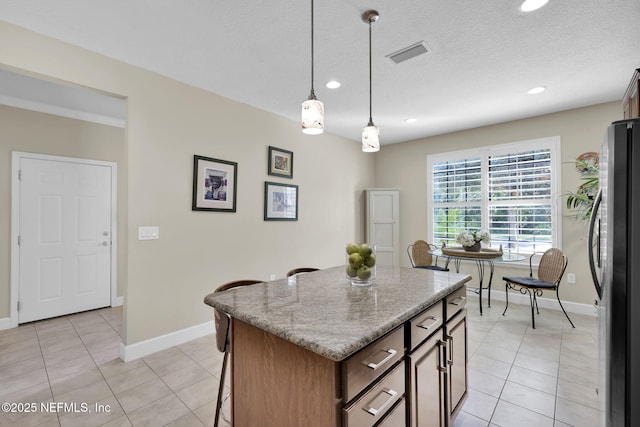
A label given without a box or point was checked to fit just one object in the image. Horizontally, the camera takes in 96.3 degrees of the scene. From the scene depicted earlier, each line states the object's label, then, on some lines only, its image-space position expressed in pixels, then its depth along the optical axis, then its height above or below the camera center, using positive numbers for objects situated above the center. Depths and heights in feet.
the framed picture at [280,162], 12.53 +2.38
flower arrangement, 12.35 -0.95
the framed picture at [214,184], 10.11 +1.12
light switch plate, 8.79 -0.58
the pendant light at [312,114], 5.41 +1.91
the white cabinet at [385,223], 17.06 -0.44
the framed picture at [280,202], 12.39 +0.60
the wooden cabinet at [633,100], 6.23 +2.85
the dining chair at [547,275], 10.69 -2.30
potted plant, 11.30 +1.00
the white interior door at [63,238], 11.37 -1.03
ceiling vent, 7.64 +4.52
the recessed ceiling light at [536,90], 10.22 +4.58
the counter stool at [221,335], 5.24 -2.21
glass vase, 5.18 -0.85
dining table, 11.68 -1.67
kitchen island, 3.03 -1.67
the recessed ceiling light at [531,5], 6.02 +4.52
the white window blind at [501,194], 12.96 +1.11
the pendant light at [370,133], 6.43 +1.88
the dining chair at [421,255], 14.52 -2.02
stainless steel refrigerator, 3.74 -0.78
